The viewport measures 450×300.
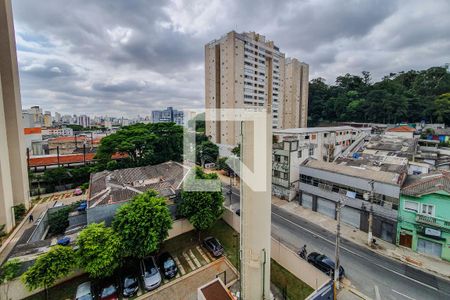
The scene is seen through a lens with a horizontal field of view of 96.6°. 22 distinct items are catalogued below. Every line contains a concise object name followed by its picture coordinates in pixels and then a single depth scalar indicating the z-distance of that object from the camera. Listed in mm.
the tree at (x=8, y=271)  9875
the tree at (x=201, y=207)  14820
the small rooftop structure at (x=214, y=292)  9131
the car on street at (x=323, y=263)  12273
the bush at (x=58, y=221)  17359
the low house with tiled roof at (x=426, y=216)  13375
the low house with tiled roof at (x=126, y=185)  14768
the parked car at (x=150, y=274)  11555
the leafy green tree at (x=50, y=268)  9875
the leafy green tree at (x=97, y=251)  10625
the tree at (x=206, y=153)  38531
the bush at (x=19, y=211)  18125
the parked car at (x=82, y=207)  18422
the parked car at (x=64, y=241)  13119
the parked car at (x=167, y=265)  12469
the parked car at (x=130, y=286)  11117
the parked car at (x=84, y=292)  10398
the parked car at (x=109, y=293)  10672
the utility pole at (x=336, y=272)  10661
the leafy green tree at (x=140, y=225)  11820
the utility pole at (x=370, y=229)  15264
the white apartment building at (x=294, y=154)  22791
